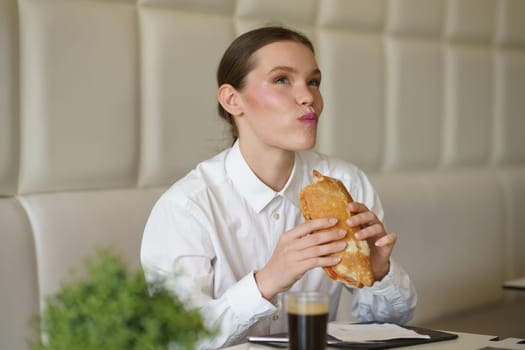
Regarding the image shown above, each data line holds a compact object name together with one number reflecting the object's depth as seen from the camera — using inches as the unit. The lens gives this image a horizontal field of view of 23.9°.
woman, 103.5
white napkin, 94.8
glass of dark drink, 80.7
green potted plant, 63.4
